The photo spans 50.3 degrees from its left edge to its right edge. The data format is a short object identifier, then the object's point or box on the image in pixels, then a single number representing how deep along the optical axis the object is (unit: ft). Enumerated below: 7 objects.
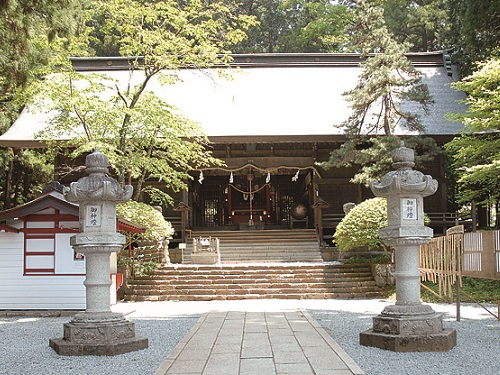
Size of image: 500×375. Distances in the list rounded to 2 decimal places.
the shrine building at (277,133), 62.08
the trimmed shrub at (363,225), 45.75
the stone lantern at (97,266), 21.77
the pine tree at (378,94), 51.19
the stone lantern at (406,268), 21.12
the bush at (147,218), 44.52
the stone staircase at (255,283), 44.04
